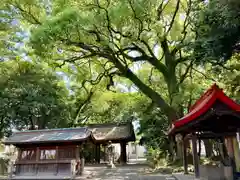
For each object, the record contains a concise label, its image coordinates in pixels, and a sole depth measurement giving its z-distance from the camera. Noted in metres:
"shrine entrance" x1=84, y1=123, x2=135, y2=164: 22.97
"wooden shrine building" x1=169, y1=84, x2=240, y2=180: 7.05
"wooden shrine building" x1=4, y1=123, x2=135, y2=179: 13.90
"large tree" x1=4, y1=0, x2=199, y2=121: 10.24
